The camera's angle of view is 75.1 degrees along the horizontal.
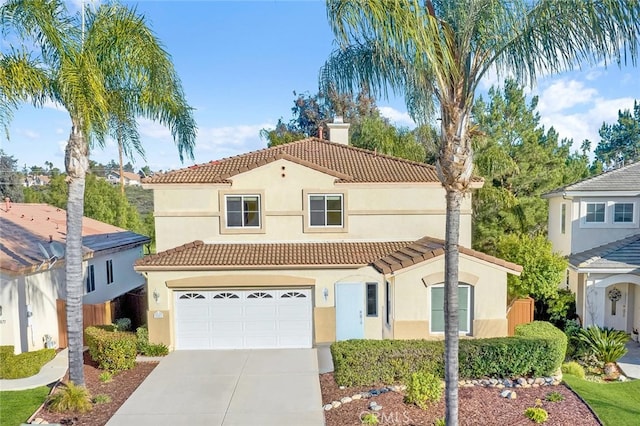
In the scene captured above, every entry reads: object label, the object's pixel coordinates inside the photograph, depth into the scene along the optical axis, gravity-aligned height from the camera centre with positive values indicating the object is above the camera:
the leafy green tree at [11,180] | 46.19 +1.76
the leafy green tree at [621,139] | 55.34 +7.10
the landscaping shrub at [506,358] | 11.27 -4.54
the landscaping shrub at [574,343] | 13.95 -5.27
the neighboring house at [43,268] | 13.83 -3.01
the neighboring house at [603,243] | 16.41 -2.37
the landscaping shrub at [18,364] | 12.53 -5.15
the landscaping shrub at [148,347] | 14.38 -5.32
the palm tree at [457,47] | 7.42 +2.73
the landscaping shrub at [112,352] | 13.05 -4.98
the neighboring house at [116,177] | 59.17 +2.54
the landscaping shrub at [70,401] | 10.22 -5.10
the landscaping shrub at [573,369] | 12.32 -5.33
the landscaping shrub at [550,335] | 11.48 -4.35
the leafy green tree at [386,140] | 29.83 +3.97
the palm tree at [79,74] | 9.58 +2.99
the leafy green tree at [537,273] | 16.12 -3.17
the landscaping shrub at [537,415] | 8.98 -4.87
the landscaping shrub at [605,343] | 13.08 -4.89
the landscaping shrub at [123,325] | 15.52 -4.95
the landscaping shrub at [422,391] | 9.79 -4.70
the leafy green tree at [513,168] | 24.20 +1.45
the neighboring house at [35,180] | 51.75 +1.96
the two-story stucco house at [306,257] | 13.46 -2.31
